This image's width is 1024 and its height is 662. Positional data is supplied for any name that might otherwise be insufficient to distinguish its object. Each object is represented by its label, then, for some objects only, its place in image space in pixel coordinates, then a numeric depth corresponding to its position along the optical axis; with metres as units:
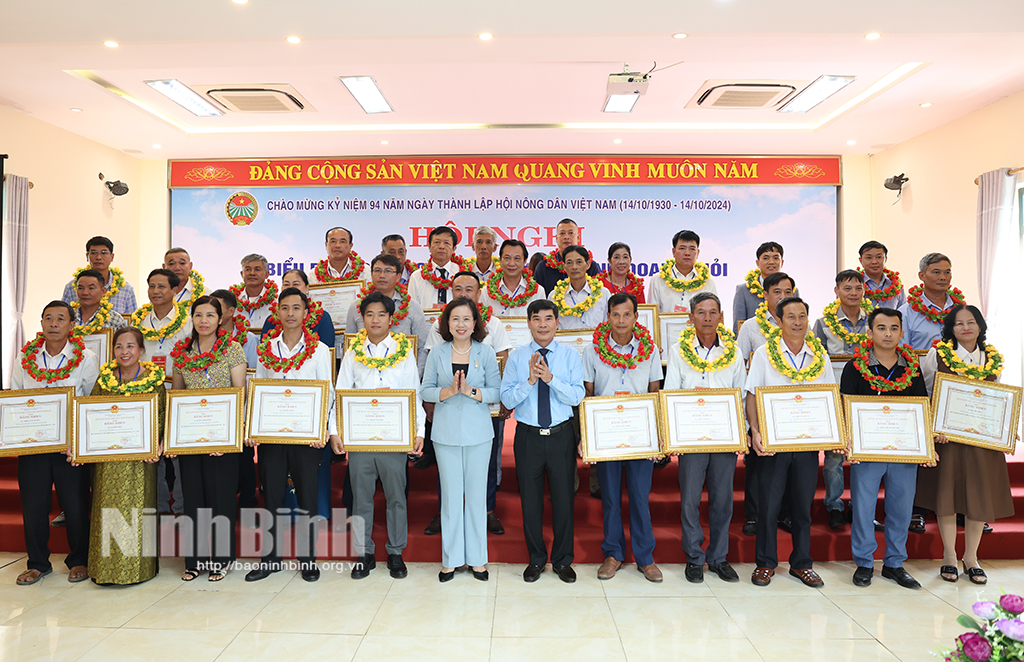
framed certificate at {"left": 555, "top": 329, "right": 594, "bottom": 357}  4.28
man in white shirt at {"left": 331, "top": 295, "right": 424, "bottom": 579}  3.74
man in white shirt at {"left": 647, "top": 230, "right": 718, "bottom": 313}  4.95
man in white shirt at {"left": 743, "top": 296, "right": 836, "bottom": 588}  3.68
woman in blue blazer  3.69
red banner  8.62
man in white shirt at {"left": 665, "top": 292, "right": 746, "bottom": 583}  3.72
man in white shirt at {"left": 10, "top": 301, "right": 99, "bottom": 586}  3.80
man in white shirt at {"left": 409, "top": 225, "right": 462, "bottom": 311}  4.97
